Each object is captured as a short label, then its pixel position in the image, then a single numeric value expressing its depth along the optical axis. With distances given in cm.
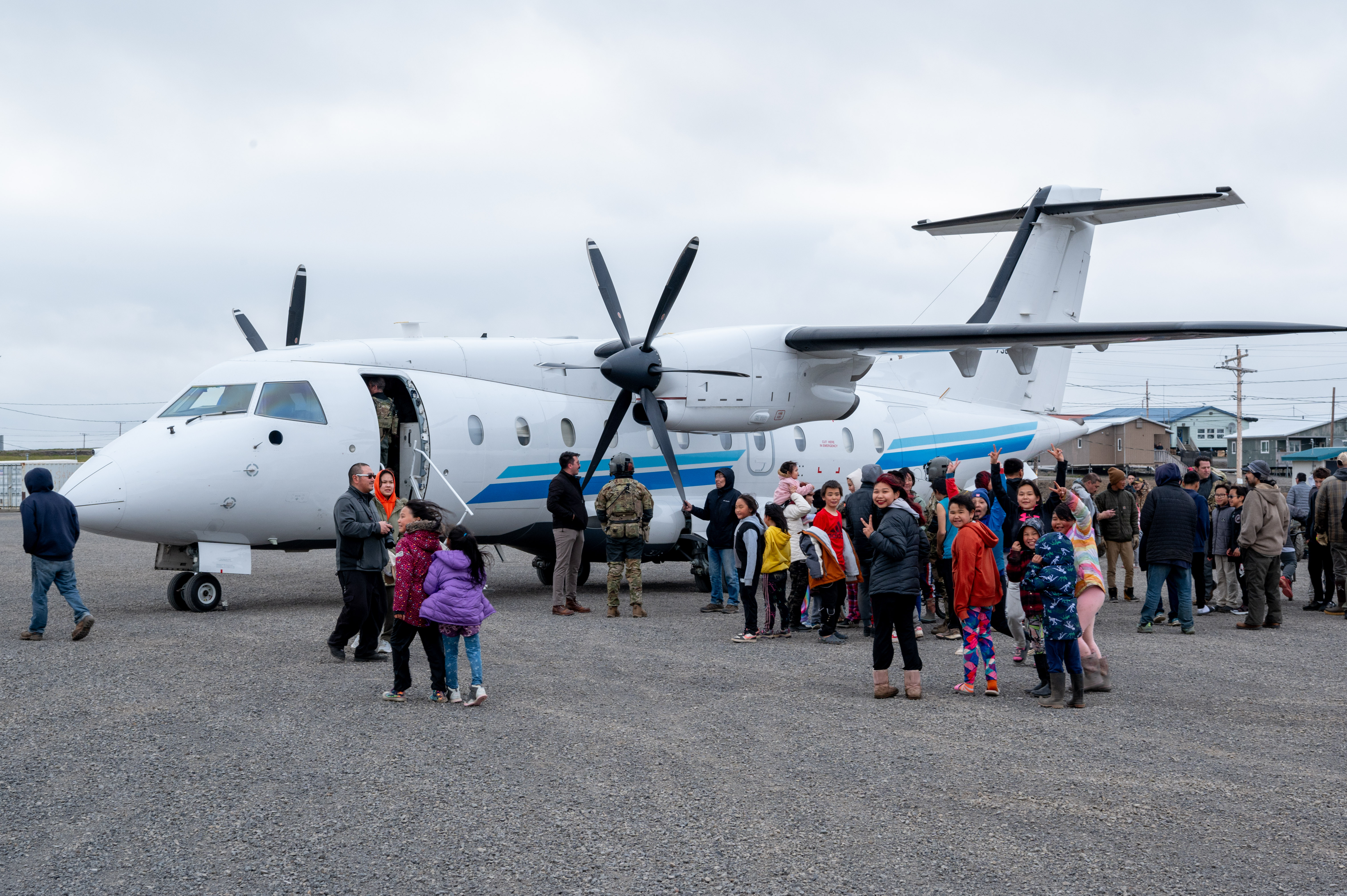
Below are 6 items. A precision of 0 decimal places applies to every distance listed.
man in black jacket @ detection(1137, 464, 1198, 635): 1082
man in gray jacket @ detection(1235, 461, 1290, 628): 1152
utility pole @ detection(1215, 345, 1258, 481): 5353
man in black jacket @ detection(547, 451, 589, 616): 1237
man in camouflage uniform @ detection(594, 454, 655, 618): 1206
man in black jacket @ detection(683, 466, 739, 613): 1224
